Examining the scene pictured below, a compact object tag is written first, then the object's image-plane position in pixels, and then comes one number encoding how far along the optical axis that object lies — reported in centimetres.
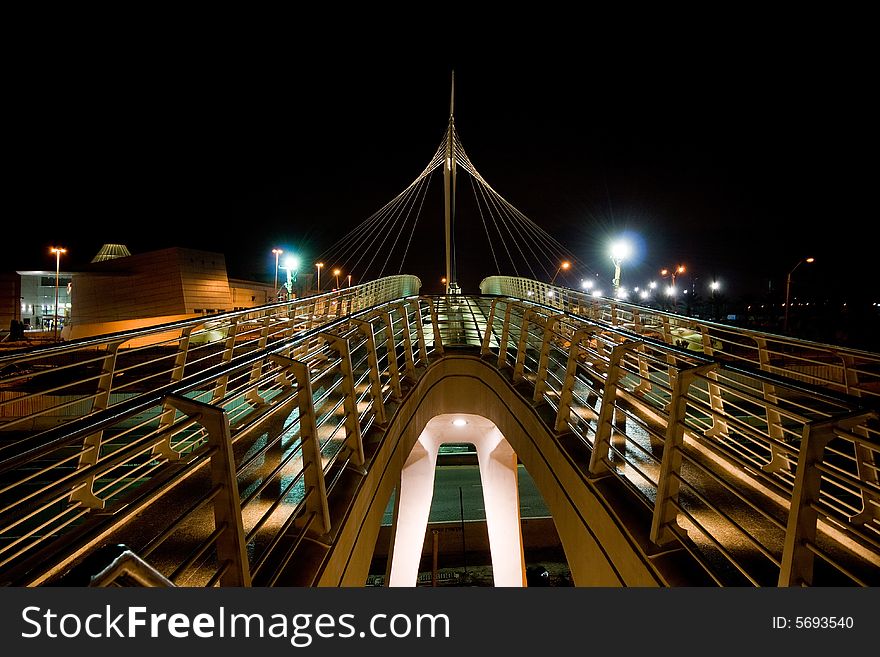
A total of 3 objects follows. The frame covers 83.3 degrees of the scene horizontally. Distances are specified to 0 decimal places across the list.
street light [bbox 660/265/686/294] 5059
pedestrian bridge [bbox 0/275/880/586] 176
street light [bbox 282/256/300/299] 2218
